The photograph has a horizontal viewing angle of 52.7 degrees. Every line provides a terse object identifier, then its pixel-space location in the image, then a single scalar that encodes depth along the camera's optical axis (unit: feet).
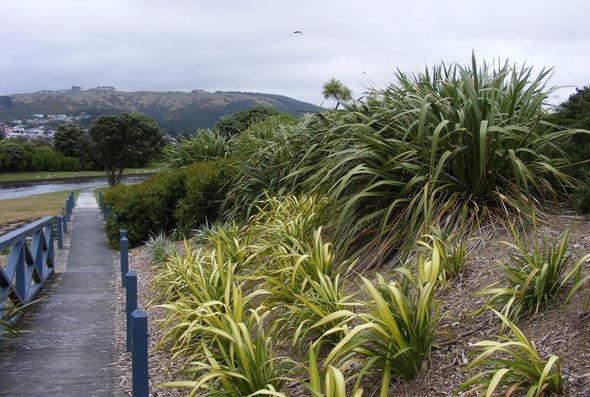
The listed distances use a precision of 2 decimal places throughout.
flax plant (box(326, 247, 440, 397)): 11.06
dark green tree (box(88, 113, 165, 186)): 192.37
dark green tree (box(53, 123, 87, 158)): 273.75
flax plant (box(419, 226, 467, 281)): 14.33
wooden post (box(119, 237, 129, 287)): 29.14
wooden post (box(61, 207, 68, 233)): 60.29
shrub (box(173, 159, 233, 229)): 39.52
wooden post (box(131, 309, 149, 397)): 11.67
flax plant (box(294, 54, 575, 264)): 17.16
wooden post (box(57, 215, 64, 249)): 46.75
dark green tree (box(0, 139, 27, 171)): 223.30
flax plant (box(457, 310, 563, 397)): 8.91
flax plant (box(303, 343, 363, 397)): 9.86
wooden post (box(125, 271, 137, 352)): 17.81
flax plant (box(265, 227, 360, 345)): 13.42
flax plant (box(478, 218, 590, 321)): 11.71
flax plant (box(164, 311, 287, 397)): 11.80
